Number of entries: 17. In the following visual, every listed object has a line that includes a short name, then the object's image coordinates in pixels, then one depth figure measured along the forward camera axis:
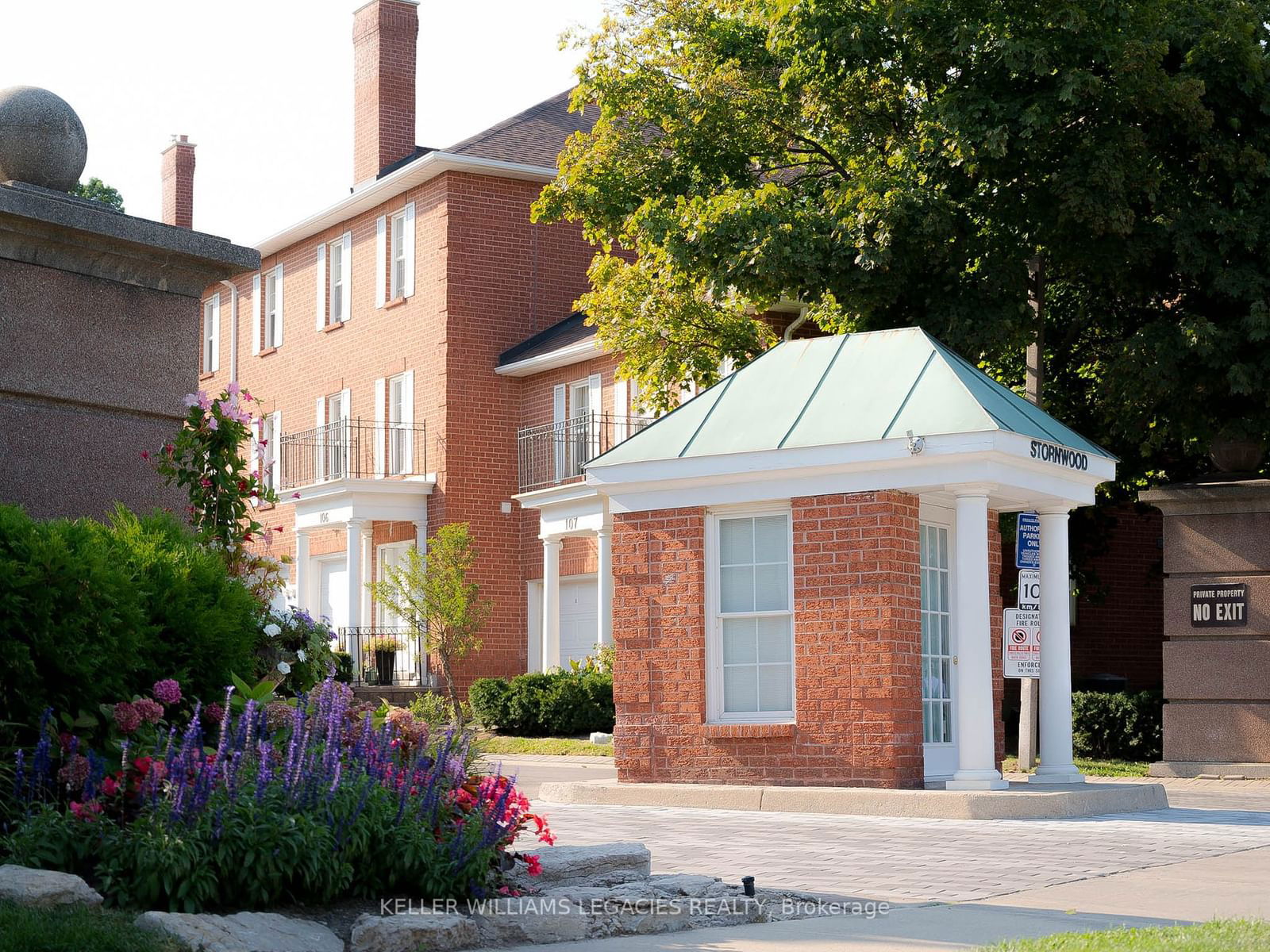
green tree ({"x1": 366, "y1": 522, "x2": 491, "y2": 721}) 30.27
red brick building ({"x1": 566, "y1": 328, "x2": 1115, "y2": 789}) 13.48
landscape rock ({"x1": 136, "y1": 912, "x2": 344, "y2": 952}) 5.88
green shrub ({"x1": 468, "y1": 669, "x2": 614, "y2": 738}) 25.94
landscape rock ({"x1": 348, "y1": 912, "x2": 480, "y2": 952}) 6.38
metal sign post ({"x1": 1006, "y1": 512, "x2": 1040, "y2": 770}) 14.85
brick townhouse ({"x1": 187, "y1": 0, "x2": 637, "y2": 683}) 32.28
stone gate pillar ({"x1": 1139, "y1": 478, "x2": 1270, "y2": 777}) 18.55
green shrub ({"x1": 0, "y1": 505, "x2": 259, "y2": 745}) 6.82
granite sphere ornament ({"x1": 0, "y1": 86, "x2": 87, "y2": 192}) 8.31
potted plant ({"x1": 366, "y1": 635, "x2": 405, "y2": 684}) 31.81
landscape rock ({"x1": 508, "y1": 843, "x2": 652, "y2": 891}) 7.96
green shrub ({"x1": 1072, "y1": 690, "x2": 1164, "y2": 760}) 21.75
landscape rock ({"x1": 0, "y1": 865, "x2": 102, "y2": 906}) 5.94
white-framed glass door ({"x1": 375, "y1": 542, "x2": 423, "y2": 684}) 32.28
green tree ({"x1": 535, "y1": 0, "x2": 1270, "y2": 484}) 19.02
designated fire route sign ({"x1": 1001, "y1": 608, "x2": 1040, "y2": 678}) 14.44
